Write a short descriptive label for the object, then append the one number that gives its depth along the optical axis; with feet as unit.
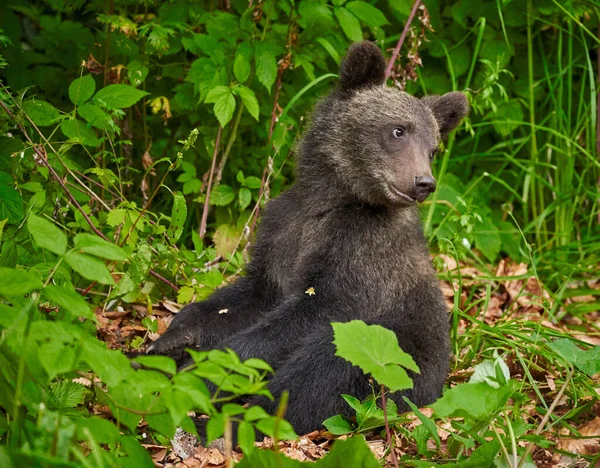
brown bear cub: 27.30
